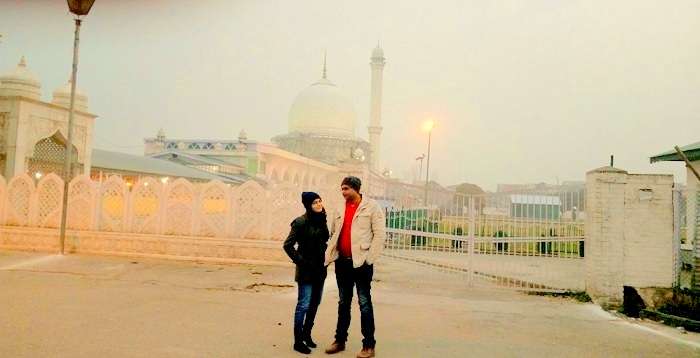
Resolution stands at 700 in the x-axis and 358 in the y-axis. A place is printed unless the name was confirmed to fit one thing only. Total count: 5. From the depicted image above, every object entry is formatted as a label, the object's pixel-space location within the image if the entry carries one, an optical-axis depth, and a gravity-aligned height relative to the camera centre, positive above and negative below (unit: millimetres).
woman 4238 -398
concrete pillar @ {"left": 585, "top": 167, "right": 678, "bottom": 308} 7230 -127
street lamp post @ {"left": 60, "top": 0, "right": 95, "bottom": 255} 9812 +2608
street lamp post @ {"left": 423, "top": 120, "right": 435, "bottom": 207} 9113 +386
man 4160 -306
